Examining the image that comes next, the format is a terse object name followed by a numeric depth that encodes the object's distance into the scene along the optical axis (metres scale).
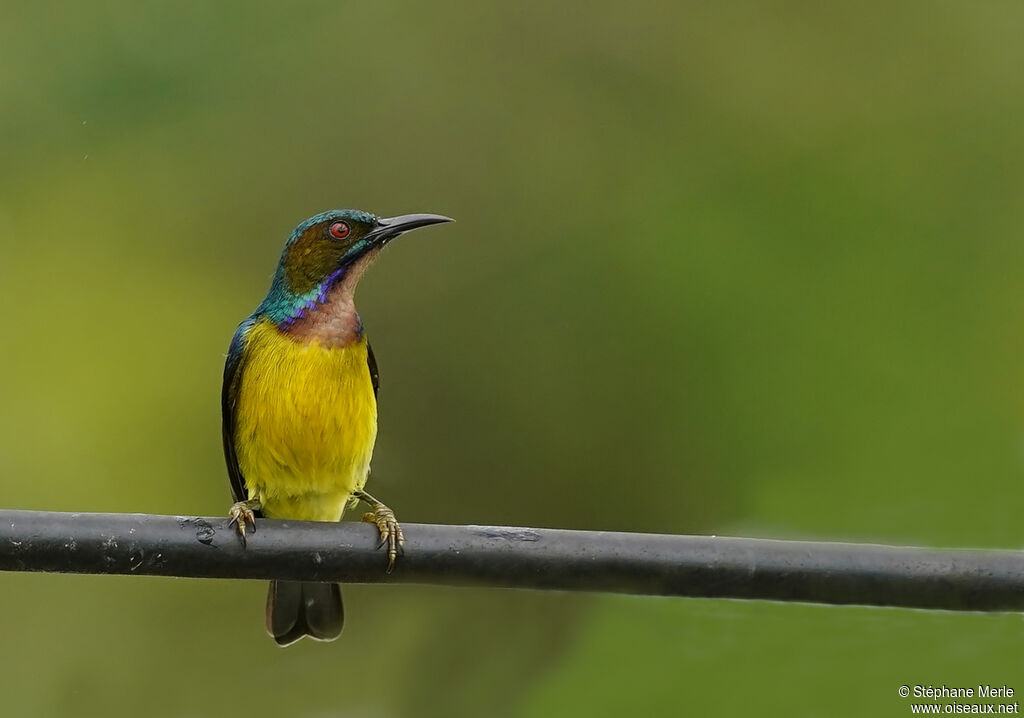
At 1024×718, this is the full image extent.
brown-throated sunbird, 7.93
